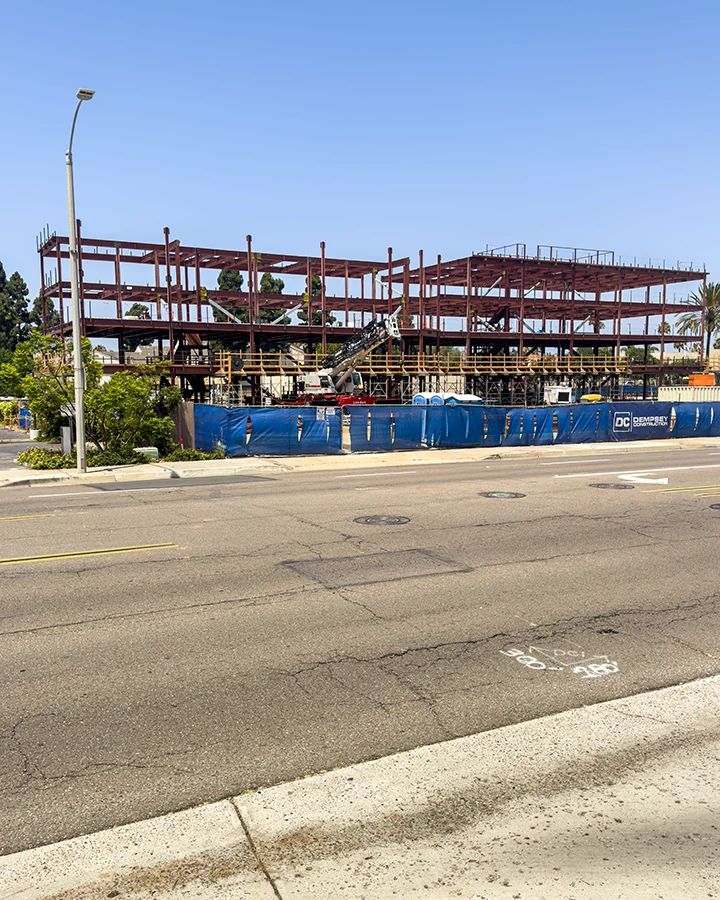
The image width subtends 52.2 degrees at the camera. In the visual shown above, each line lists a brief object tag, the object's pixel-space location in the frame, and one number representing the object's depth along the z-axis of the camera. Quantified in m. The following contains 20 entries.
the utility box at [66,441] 22.94
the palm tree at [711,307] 81.62
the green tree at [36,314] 107.28
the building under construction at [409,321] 47.84
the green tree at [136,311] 57.91
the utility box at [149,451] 23.75
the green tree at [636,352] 128.44
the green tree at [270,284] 113.38
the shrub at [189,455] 24.34
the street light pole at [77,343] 19.91
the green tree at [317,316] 84.99
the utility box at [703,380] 65.43
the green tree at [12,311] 99.88
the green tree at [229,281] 117.44
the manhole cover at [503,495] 15.98
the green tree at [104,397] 23.30
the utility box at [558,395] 54.31
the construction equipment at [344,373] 42.94
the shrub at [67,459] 22.25
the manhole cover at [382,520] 12.93
